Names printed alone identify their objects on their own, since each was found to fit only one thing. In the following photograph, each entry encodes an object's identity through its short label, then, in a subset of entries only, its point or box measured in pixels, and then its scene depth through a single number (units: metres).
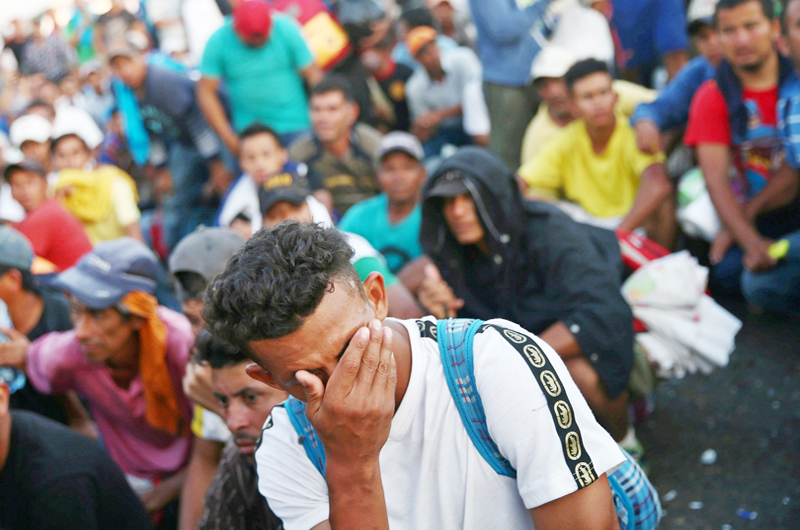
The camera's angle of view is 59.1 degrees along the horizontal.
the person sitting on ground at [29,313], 3.66
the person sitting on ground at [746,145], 3.67
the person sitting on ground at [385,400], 1.35
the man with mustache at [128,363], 3.04
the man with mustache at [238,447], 2.21
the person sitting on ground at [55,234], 4.84
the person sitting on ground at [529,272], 2.84
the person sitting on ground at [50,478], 2.13
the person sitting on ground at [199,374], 2.61
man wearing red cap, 5.61
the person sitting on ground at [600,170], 4.21
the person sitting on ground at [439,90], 6.09
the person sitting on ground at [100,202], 5.75
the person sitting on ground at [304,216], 3.19
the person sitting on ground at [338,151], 5.22
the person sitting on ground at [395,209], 4.27
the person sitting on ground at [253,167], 4.89
